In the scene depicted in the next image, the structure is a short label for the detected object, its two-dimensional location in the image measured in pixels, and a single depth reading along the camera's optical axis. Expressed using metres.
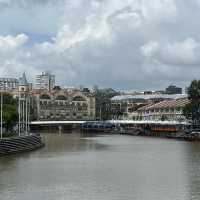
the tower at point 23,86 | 165.75
